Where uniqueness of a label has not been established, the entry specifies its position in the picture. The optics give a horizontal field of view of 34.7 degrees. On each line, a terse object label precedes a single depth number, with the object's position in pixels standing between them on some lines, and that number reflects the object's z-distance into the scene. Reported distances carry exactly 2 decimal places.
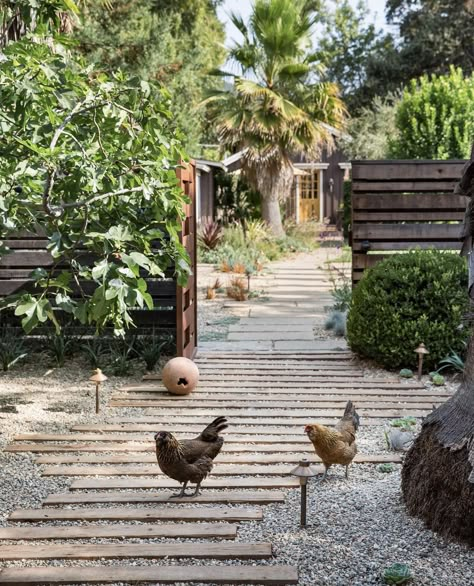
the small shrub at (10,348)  7.74
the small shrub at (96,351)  7.75
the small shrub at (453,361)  7.32
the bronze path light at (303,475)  3.80
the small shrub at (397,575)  3.16
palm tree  22.50
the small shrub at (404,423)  5.89
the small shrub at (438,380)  7.23
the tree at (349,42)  42.50
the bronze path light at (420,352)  7.02
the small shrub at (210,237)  20.06
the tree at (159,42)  21.11
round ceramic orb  6.82
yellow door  34.53
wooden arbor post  7.64
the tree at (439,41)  33.34
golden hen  4.44
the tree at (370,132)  30.03
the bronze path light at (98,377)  5.93
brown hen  4.22
